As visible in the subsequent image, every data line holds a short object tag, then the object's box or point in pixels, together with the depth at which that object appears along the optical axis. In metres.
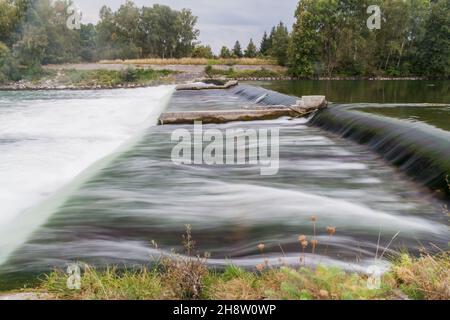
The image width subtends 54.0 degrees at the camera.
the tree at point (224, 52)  79.12
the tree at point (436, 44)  58.69
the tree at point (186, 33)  83.69
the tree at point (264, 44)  90.55
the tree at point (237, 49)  88.38
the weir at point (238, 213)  4.93
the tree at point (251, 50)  86.00
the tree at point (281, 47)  64.94
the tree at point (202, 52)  80.06
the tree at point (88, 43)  75.25
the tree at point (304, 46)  57.81
